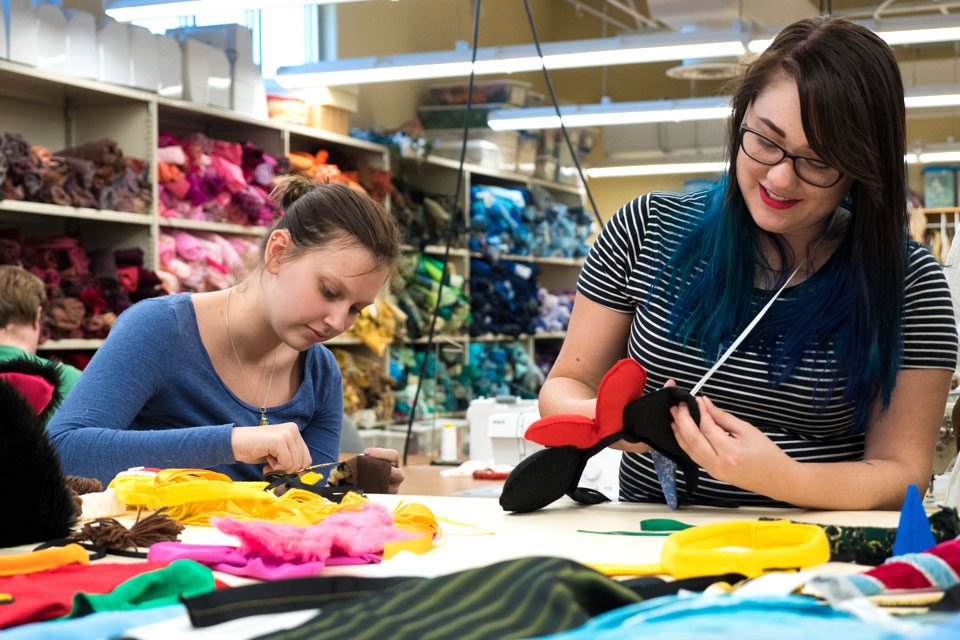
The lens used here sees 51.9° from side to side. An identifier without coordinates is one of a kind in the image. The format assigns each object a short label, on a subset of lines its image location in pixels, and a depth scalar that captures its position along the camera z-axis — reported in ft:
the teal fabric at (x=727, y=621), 1.94
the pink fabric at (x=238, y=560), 2.91
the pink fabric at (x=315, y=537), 2.99
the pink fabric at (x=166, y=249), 14.78
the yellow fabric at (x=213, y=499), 3.83
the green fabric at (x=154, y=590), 2.47
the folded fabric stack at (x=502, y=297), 22.76
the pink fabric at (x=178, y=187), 14.97
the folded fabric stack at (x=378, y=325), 18.75
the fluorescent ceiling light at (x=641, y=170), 28.06
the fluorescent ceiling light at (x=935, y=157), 27.07
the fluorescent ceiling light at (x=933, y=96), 19.60
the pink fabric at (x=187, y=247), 15.15
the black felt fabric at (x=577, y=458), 3.94
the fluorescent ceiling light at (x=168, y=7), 12.41
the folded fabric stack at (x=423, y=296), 20.59
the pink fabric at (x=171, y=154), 14.79
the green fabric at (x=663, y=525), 3.77
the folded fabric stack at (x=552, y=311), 25.03
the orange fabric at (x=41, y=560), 2.91
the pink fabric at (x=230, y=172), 15.83
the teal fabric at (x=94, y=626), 2.20
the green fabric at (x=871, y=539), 3.08
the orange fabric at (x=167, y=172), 14.74
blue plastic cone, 2.97
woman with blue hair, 4.12
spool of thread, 14.02
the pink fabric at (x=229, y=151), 15.96
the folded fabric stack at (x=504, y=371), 22.39
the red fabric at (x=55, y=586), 2.42
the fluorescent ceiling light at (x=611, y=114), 19.51
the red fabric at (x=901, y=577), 2.38
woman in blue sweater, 5.27
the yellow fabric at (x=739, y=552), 2.81
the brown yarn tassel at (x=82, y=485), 4.30
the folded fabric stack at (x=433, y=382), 20.02
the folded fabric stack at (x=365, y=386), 18.43
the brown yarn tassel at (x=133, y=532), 3.31
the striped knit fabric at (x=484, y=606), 2.12
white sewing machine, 9.24
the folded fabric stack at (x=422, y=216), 20.43
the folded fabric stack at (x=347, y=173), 17.85
